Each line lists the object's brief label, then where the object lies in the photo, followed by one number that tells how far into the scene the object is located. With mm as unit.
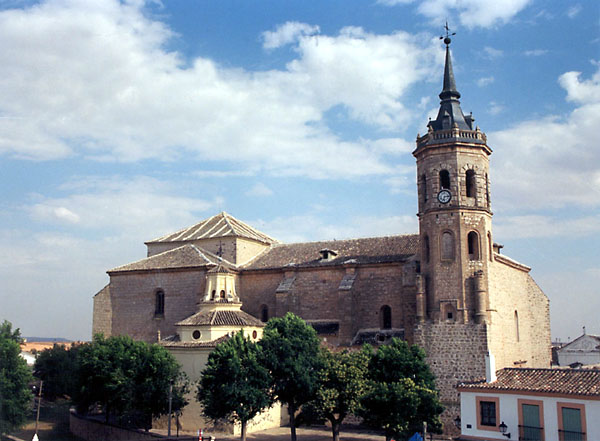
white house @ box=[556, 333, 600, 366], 57031
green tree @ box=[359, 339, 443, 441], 25984
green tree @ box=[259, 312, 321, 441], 27422
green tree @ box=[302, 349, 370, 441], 26875
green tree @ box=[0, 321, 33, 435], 30219
